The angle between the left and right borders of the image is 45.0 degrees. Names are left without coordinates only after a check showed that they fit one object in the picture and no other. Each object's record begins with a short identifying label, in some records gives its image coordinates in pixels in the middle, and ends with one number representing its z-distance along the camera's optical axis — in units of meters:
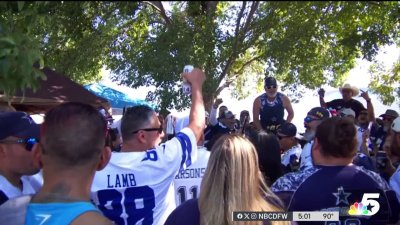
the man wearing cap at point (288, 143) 5.41
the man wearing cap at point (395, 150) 3.27
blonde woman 2.28
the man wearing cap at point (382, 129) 8.37
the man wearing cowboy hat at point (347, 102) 7.62
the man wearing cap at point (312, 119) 5.01
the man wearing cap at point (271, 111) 6.23
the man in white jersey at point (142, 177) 3.00
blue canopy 8.88
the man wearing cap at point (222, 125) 6.07
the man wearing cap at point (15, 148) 2.74
